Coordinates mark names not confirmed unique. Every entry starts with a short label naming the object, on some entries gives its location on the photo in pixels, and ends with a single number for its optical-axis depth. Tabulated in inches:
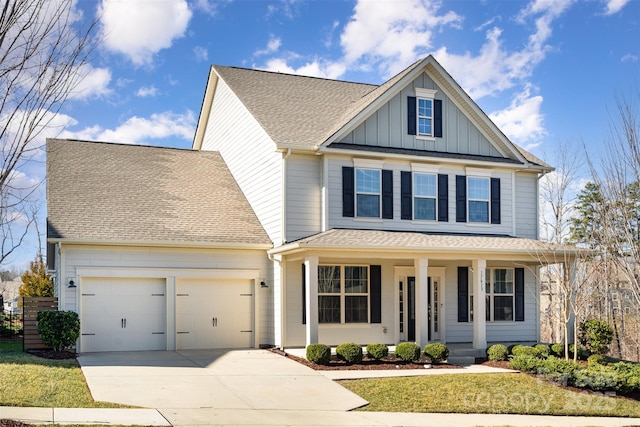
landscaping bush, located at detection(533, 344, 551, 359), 710.6
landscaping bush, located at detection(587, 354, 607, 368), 715.4
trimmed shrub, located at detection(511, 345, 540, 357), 713.6
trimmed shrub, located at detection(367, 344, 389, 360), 686.5
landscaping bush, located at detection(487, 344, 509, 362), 724.0
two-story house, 751.7
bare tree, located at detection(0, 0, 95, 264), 336.5
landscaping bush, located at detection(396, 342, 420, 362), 689.0
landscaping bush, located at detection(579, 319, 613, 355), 786.8
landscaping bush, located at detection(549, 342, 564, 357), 761.6
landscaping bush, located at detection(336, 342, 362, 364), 669.9
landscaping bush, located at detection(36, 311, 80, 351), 680.4
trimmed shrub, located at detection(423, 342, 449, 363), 693.3
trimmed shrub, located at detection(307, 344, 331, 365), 660.1
